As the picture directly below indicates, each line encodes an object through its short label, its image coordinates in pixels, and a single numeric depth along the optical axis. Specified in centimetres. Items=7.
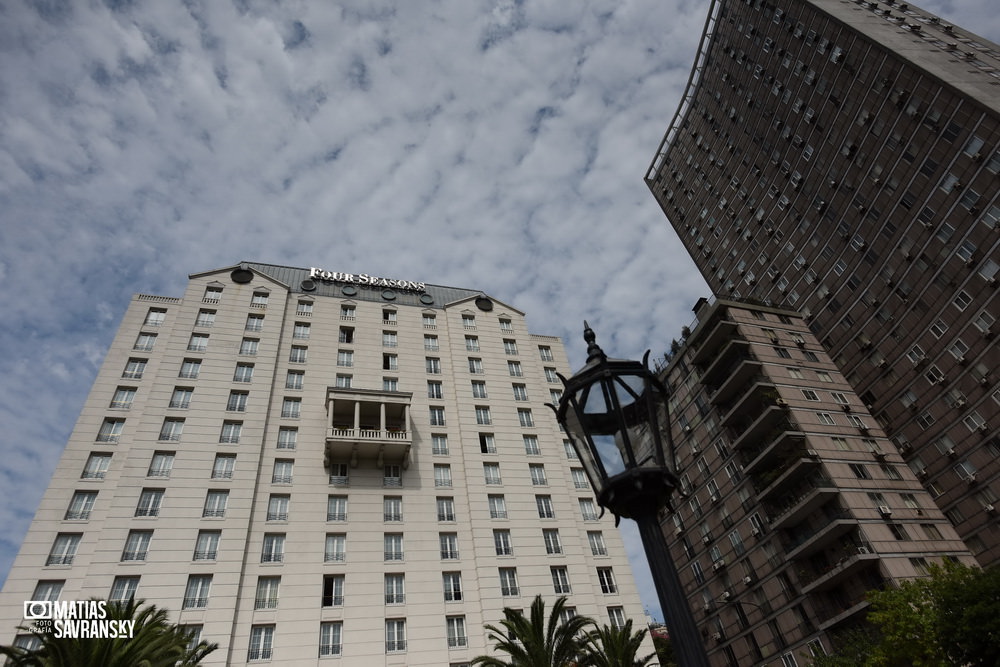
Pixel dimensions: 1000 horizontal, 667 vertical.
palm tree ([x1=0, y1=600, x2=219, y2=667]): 1856
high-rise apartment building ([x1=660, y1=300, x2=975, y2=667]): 3762
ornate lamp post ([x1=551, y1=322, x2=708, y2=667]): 696
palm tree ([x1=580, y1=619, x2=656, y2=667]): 2690
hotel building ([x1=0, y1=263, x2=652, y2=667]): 3216
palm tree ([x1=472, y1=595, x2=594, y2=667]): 2631
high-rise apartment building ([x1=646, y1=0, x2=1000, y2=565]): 4000
